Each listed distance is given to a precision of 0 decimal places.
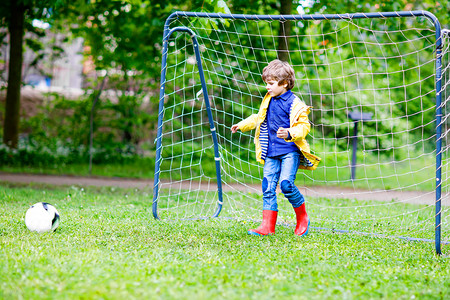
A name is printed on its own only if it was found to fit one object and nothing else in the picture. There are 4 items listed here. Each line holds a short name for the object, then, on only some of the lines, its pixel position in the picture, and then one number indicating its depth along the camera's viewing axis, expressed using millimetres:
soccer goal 10086
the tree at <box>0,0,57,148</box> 21391
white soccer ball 8336
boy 8891
